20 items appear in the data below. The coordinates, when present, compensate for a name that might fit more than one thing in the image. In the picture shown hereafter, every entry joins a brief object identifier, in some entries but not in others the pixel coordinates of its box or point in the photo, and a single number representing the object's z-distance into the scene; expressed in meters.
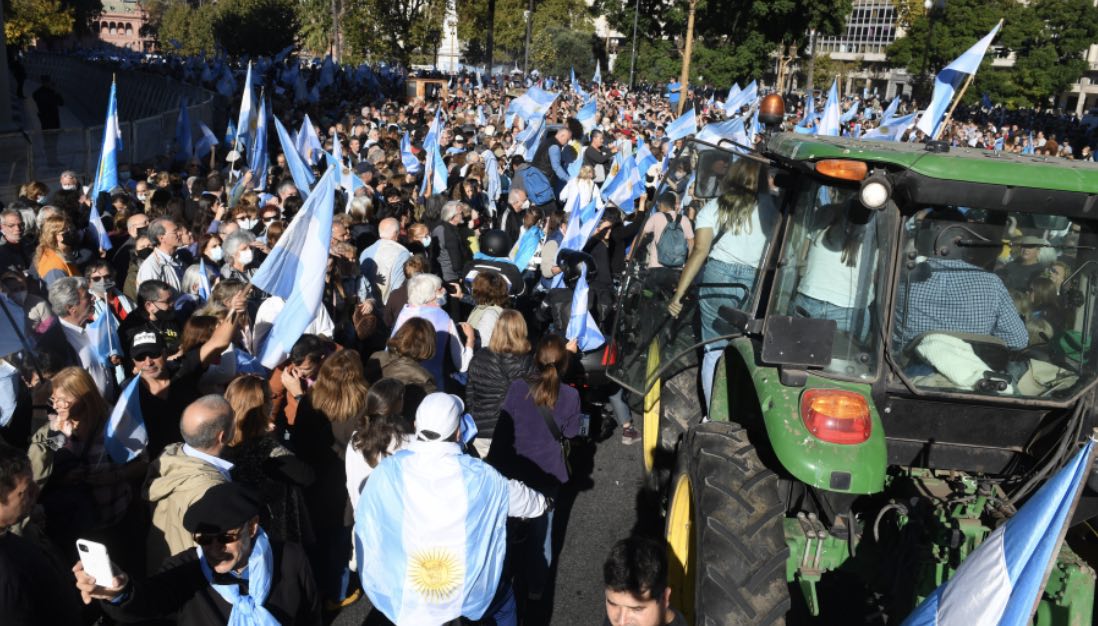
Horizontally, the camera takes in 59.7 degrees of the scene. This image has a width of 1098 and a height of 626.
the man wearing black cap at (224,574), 3.12
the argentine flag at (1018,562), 2.56
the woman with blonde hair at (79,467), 3.85
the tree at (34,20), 48.04
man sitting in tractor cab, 3.78
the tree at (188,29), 72.18
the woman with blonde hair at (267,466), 4.20
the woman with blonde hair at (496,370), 5.53
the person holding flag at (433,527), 3.64
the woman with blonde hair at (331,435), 5.04
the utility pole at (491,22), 46.59
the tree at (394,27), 47.50
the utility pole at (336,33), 51.32
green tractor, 3.58
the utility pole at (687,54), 31.91
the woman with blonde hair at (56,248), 6.73
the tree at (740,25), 55.28
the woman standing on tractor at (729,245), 4.58
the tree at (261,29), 48.53
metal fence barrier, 13.77
